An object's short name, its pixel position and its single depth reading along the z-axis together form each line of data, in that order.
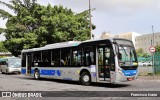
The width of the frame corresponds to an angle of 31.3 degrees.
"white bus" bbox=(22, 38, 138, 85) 16.41
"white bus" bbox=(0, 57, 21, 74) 36.81
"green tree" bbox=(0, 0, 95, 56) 37.50
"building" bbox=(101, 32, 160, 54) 133.75
